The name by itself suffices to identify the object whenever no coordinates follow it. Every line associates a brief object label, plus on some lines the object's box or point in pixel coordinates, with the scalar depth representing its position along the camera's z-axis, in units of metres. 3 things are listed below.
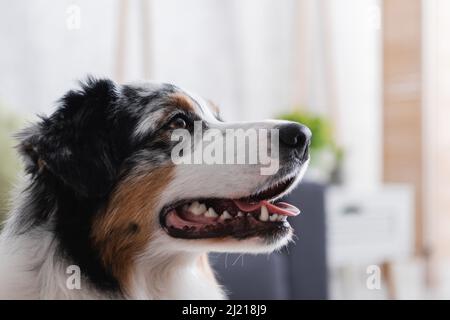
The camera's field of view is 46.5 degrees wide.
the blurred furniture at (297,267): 1.00
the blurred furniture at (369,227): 2.09
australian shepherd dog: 0.62
